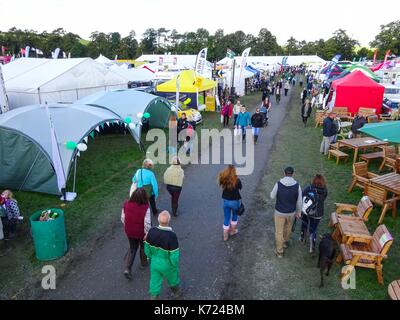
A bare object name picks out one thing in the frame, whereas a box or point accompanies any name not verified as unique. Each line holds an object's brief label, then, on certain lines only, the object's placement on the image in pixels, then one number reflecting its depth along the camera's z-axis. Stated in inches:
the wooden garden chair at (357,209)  231.1
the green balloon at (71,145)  293.5
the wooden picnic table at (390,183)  262.0
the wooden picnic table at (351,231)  209.5
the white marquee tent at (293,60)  2207.3
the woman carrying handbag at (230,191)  215.9
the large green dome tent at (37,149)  301.1
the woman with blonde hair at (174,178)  255.8
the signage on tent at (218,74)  1051.4
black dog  188.2
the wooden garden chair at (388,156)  371.1
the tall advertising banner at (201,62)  765.3
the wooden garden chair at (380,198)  262.2
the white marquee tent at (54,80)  605.0
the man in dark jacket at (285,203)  202.5
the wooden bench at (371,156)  387.5
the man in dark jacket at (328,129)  432.5
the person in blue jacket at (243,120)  486.6
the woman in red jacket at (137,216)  181.2
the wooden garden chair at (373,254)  191.2
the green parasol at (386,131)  254.3
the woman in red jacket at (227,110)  599.8
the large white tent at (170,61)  1365.9
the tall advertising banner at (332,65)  1023.3
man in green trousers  157.3
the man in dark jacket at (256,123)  474.3
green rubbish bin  207.9
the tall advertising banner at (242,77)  970.7
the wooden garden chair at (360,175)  314.0
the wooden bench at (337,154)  412.8
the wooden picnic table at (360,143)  401.1
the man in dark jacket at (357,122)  466.6
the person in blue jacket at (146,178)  241.8
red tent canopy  682.8
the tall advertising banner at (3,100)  398.3
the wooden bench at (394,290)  160.0
